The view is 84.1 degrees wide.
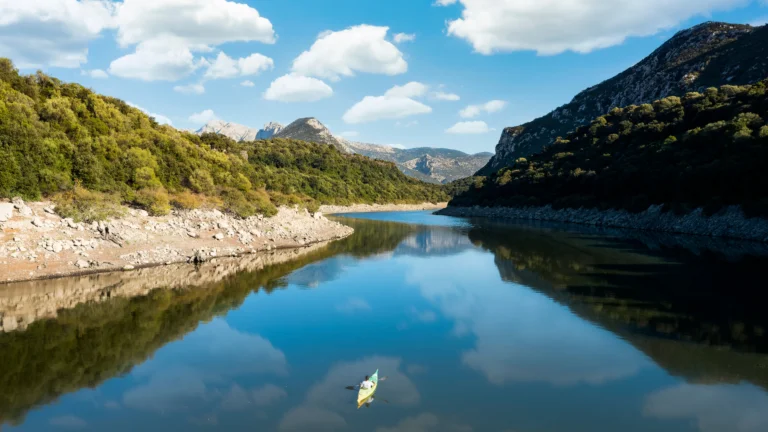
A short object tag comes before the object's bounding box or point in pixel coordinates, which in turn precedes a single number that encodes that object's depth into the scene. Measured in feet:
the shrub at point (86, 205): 93.71
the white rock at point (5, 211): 84.02
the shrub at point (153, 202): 113.09
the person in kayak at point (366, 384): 40.40
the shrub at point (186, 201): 123.95
